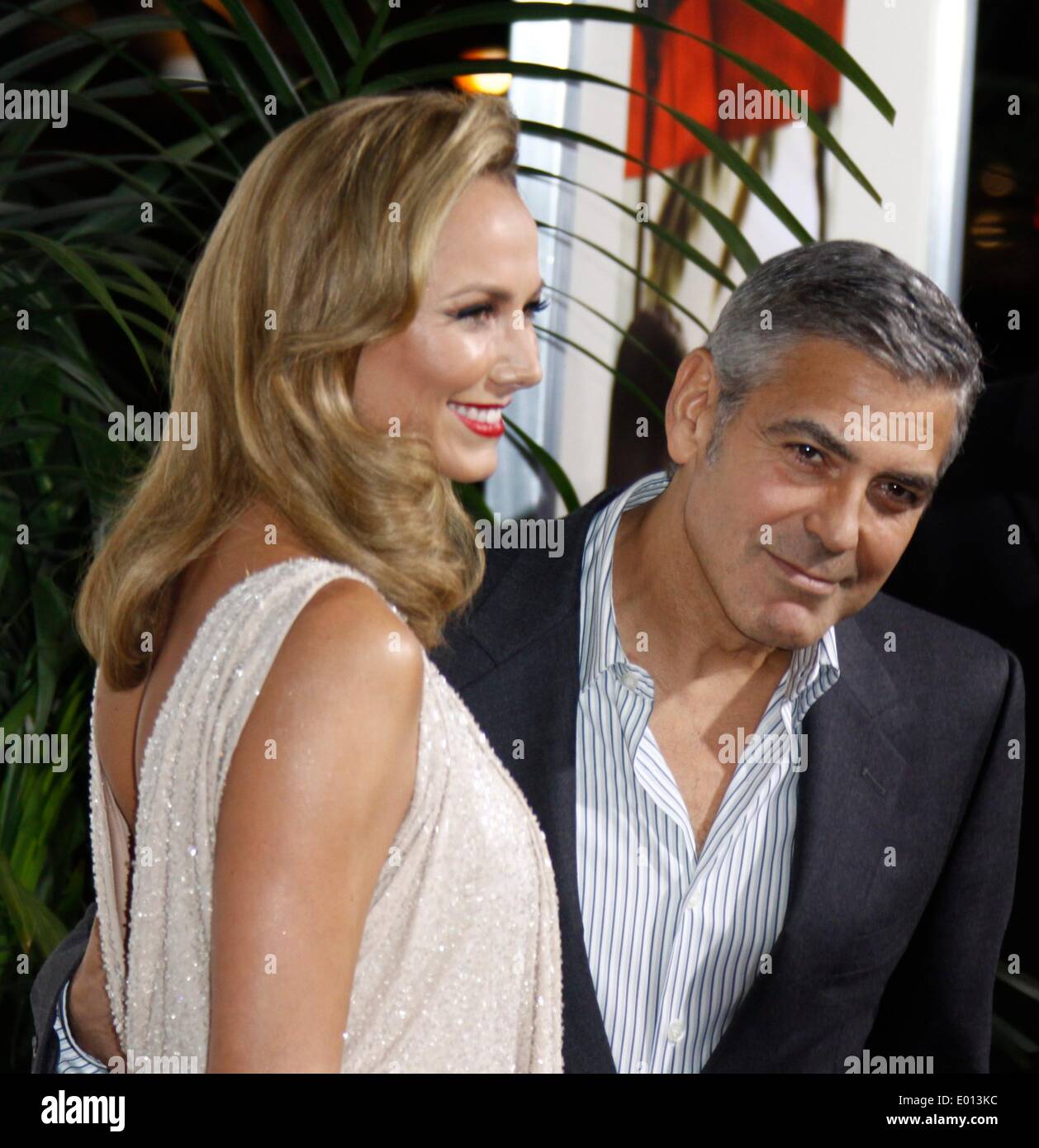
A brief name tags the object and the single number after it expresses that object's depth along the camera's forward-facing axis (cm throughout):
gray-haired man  146
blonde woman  87
